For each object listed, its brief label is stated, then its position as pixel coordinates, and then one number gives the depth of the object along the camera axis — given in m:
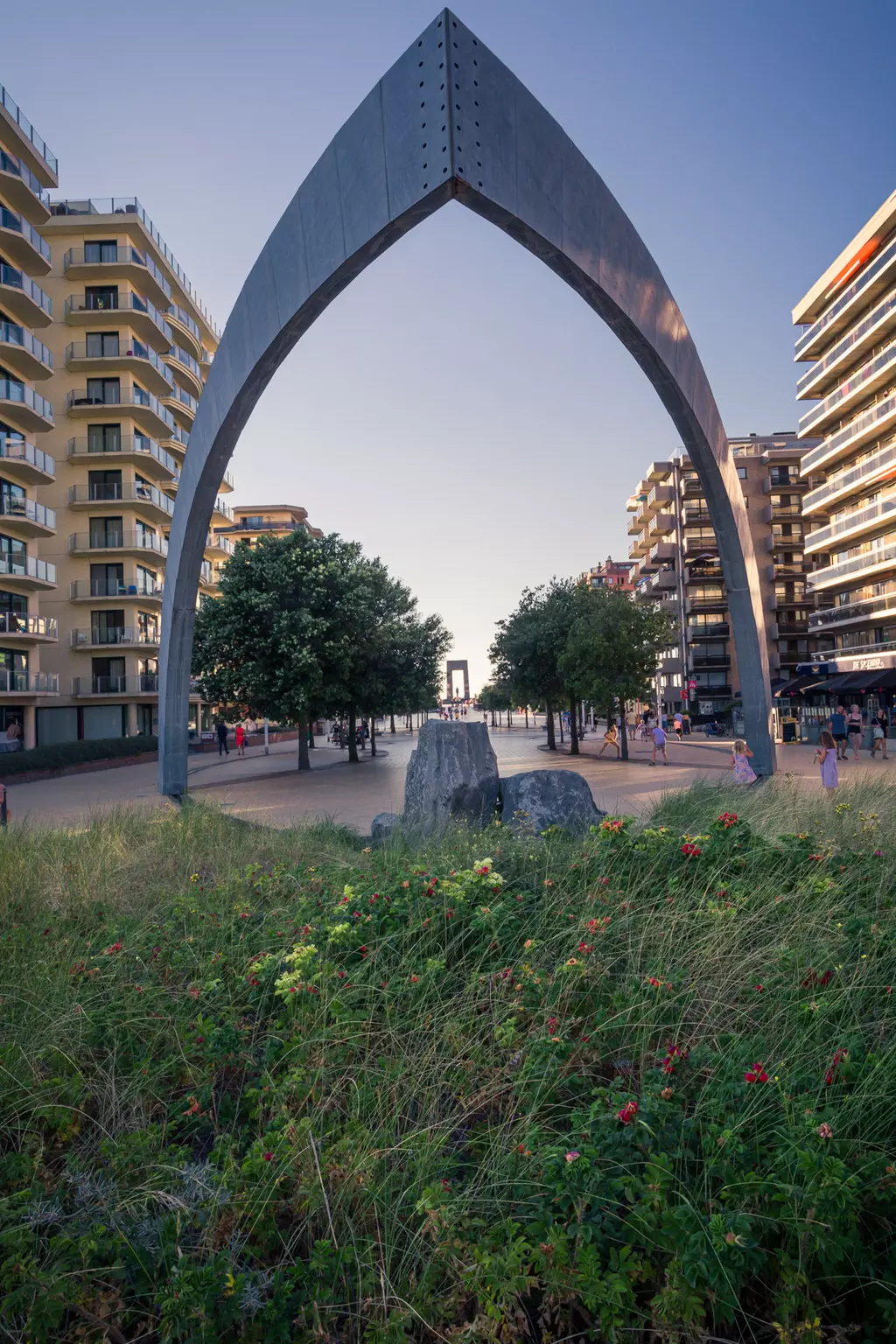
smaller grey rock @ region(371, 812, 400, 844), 9.49
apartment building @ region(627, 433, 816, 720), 66.94
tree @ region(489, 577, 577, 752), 36.00
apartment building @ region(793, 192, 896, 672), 44.41
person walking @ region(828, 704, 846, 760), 31.78
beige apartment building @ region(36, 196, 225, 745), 42.69
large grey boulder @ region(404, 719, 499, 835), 10.13
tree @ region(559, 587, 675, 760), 30.58
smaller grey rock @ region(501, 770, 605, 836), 9.66
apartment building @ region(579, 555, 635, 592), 173.19
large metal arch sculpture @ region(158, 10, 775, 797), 9.24
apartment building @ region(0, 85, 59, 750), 34.69
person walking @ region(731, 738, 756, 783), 13.17
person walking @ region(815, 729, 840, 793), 13.23
